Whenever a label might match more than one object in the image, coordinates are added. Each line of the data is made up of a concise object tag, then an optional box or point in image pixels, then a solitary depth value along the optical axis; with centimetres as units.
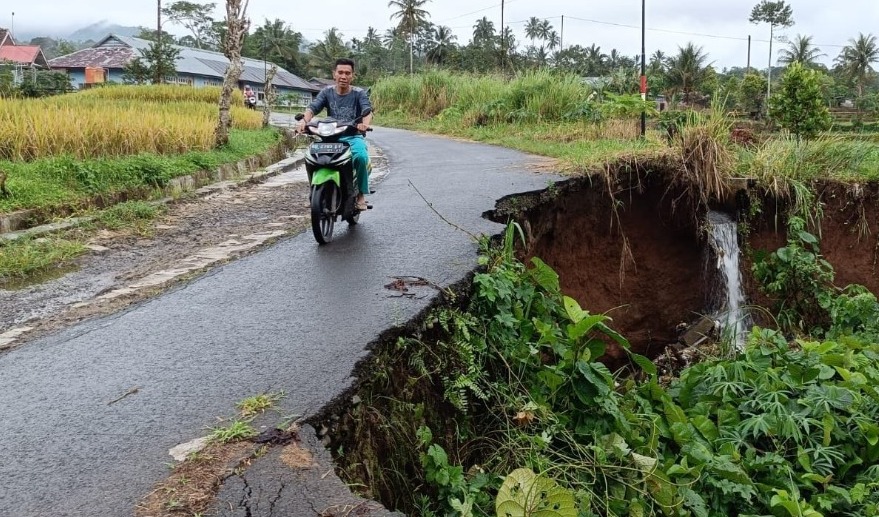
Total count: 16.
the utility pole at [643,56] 1153
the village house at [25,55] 4381
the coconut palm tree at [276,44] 5750
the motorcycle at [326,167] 548
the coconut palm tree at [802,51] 5962
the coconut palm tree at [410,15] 5156
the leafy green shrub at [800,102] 2031
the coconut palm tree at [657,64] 4907
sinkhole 780
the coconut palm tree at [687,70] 4469
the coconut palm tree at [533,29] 7850
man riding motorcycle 588
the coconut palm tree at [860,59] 5541
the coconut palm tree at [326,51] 5994
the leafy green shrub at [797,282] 717
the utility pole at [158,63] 3186
